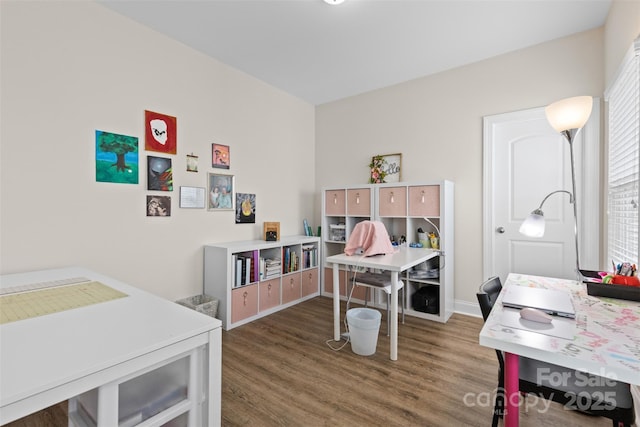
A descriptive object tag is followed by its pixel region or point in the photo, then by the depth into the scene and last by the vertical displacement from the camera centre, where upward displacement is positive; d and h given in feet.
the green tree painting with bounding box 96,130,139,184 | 7.38 +1.49
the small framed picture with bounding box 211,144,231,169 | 9.96 +2.03
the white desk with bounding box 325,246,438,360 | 7.12 -1.31
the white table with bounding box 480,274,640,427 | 2.69 -1.41
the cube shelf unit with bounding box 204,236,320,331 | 9.07 -2.23
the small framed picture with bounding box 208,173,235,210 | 9.91 +0.78
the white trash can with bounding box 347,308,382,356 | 7.43 -3.17
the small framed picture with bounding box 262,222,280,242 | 11.04 -0.69
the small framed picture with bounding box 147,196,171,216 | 8.33 +0.23
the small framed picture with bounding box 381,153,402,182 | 11.75 +1.93
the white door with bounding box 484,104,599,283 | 8.68 +0.58
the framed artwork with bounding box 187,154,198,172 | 9.25 +1.65
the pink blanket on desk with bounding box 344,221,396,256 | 8.08 -0.78
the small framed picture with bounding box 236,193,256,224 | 10.85 +0.20
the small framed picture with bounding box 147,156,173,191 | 8.29 +1.18
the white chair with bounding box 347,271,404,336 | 8.31 -2.08
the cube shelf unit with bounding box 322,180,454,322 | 9.80 -0.24
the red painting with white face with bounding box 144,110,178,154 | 8.26 +2.42
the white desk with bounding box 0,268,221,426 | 2.17 -1.25
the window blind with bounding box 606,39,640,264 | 5.52 +1.14
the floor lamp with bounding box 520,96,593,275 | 5.84 +2.05
